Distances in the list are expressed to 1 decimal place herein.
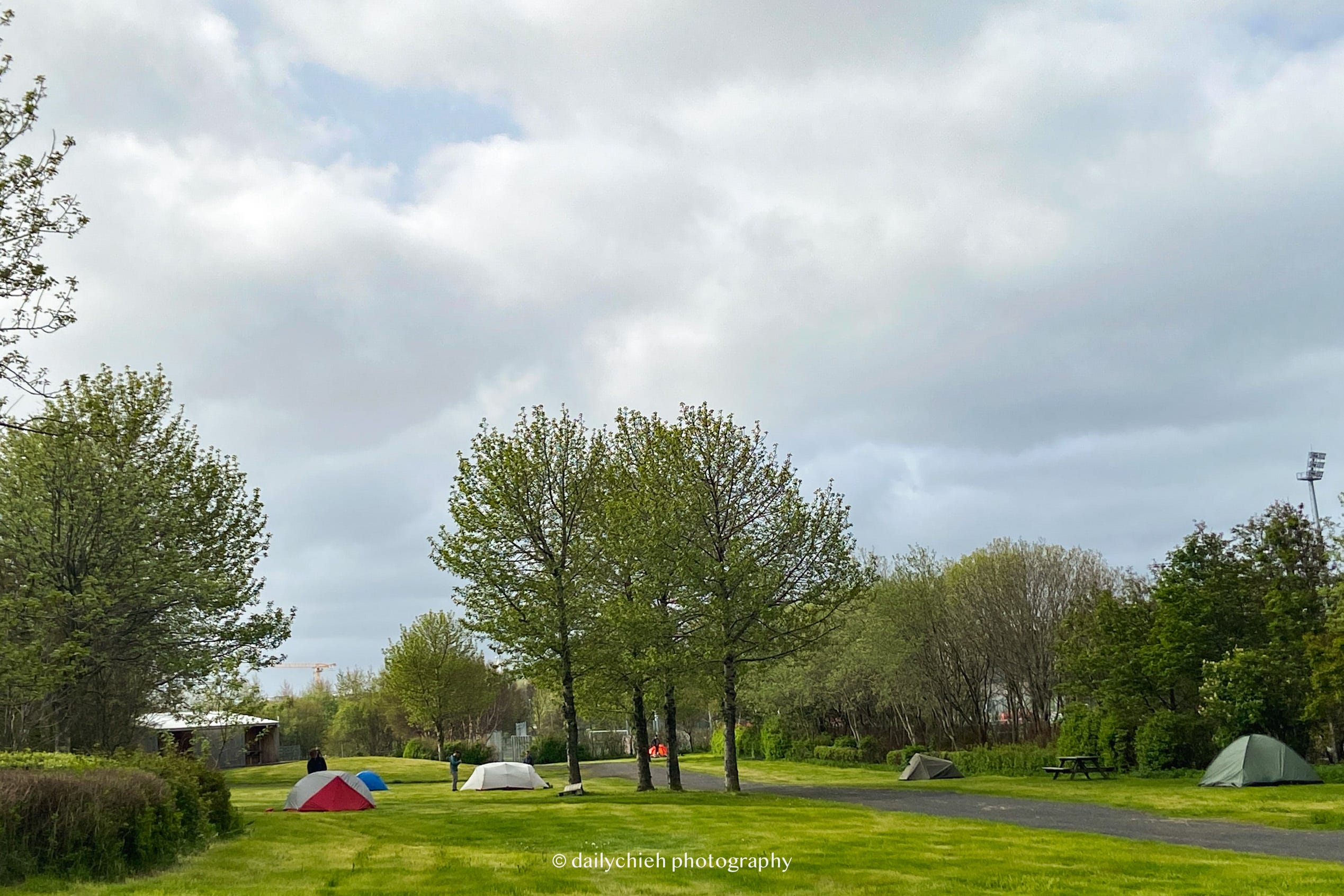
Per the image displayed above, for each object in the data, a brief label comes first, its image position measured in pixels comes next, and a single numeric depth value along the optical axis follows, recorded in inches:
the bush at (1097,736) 1440.7
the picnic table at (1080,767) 1396.4
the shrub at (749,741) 2532.0
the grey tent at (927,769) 1512.1
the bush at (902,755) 1845.5
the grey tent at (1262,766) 1133.7
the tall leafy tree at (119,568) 897.5
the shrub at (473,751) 2403.9
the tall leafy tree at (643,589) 1256.2
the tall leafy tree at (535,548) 1299.2
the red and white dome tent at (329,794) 1143.0
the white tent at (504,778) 1515.7
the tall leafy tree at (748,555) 1286.9
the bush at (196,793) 709.9
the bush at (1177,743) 1360.7
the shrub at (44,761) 601.9
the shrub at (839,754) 2015.3
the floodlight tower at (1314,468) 2429.3
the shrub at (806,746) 2213.3
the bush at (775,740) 2348.7
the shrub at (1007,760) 1552.7
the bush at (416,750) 2726.4
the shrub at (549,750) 2615.7
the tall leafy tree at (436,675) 2470.5
